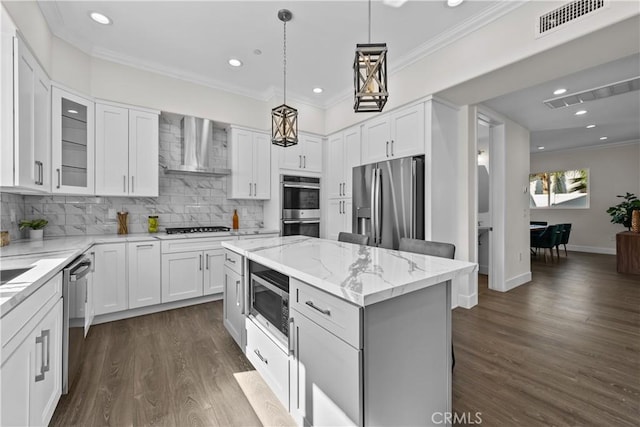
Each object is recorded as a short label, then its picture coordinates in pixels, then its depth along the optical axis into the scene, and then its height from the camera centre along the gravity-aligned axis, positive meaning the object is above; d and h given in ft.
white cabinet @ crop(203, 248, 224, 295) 11.56 -2.37
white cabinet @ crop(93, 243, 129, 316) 9.43 -2.20
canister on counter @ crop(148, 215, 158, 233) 11.62 -0.36
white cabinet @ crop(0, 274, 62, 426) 3.44 -2.14
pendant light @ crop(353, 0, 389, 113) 5.09 +2.64
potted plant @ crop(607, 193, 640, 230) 17.73 +0.21
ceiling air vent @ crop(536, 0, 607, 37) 6.15 +4.70
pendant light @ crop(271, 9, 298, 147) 7.41 +2.42
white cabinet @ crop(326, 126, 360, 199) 13.37 +2.80
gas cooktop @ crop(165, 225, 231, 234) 11.57 -0.62
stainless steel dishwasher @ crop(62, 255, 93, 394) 5.77 -2.25
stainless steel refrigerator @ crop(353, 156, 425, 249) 10.16 +0.56
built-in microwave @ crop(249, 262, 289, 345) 5.46 -1.86
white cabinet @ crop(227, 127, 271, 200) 13.14 +2.51
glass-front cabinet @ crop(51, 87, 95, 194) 8.90 +2.48
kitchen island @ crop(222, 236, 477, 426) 3.63 -1.87
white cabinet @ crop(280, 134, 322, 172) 14.11 +3.15
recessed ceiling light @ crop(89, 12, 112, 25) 8.27 +6.03
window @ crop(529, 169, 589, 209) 24.90 +2.40
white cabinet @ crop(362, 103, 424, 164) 10.30 +3.26
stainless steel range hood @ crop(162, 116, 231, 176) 12.03 +3.06
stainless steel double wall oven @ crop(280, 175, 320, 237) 14.02 +0.52
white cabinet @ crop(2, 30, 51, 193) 6.05 +2.40
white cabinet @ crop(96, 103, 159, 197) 10.19 +2.47
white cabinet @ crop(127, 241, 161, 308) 10.00 -2.12
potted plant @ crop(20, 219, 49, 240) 8.89 -0.37
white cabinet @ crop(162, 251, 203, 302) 10.65 -2.40
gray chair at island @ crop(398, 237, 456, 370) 6.19 -0.80
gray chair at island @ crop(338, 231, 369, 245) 8.18 -0.73
